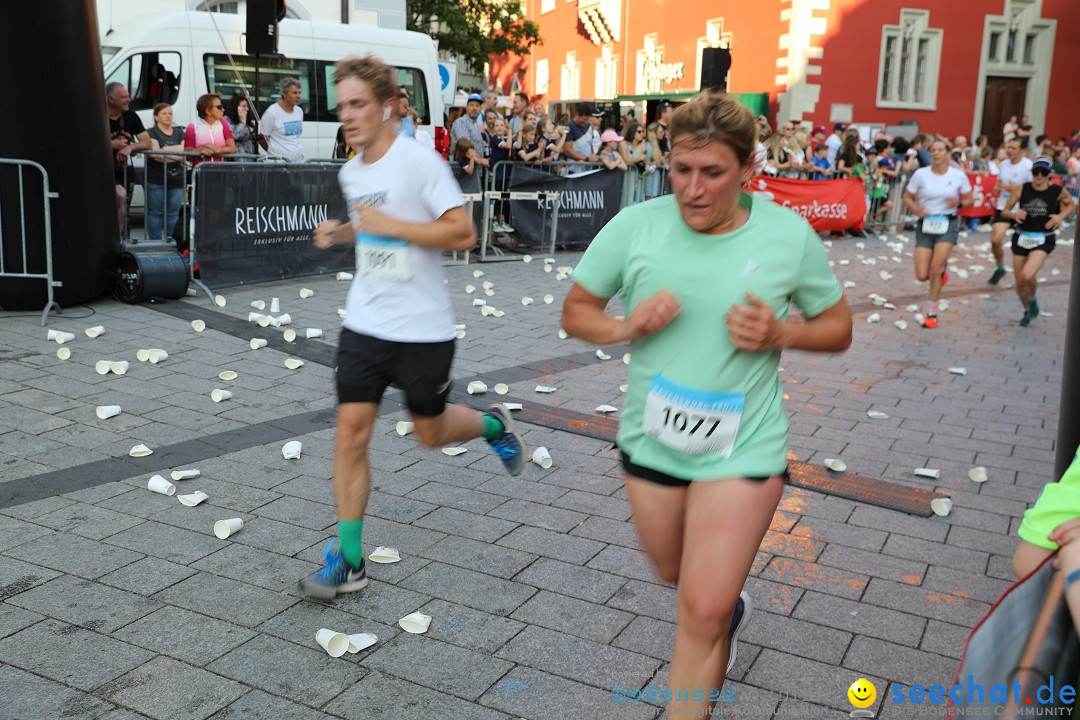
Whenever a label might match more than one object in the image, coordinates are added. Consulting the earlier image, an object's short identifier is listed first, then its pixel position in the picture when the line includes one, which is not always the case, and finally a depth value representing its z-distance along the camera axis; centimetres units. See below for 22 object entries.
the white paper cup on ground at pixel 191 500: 461
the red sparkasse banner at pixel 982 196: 2189
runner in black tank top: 1051
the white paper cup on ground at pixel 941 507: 495
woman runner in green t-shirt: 254
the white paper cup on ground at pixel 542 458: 542
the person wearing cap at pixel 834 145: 1991
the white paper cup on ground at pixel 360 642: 340
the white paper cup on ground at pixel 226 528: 429
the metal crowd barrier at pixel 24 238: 821
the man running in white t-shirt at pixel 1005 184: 1261
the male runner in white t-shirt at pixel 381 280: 376
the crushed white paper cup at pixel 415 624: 355
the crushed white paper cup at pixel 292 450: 531
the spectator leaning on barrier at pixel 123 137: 1098
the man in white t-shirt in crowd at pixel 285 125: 1248
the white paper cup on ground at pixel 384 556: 412
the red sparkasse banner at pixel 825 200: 1766
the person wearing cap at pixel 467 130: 1440
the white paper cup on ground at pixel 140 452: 529
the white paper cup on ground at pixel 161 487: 474
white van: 1491
